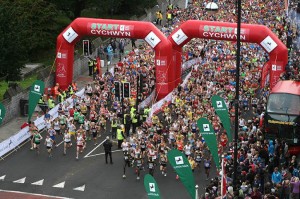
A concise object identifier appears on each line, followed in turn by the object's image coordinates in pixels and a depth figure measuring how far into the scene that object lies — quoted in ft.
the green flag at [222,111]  111.34
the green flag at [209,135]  104.37
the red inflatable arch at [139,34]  150.20
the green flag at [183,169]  94.32
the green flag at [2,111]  122.14
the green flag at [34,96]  132.87
